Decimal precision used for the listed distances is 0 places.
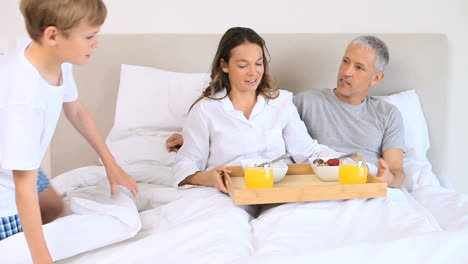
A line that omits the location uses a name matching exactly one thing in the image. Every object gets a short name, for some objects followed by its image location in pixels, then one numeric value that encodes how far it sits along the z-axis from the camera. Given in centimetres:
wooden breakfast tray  167
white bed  135
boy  127
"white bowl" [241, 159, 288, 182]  182
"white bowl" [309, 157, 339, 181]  184
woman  200
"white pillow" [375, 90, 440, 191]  233
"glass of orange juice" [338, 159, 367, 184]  175
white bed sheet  124
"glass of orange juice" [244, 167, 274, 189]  171
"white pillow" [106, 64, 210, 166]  239
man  230
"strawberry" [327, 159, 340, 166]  186
